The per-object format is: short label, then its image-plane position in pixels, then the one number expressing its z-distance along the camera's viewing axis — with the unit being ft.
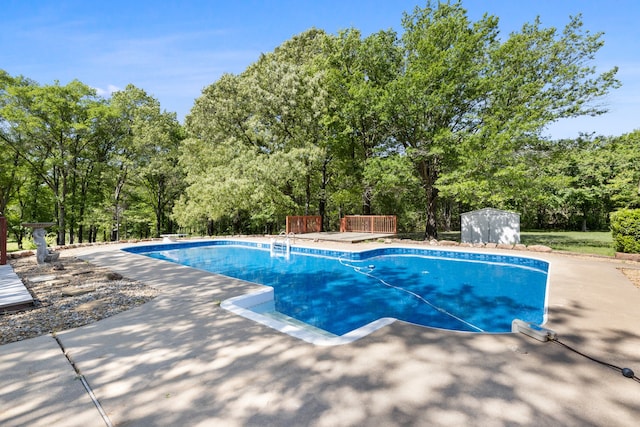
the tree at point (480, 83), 38.70
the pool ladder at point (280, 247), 37.24
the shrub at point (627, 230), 24.80
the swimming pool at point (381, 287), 15.69
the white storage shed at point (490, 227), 36.40
